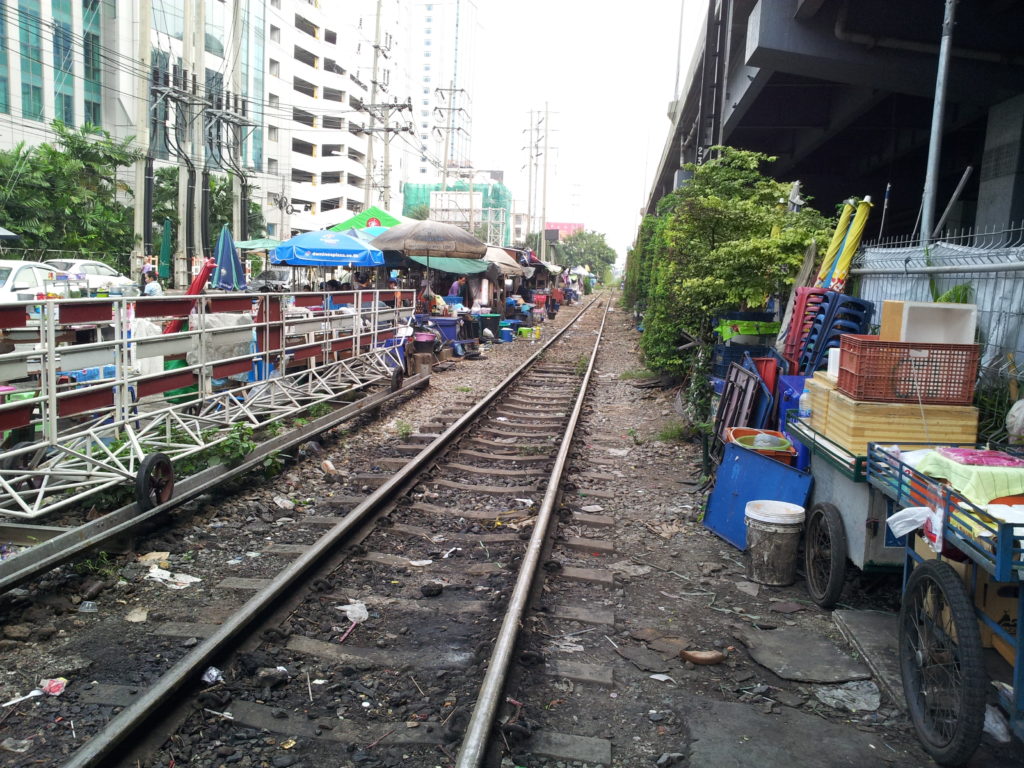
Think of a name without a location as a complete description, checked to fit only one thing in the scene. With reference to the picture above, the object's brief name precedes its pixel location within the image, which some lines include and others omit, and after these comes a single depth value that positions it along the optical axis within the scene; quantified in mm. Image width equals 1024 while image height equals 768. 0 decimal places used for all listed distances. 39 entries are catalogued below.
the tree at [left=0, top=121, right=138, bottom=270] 26391
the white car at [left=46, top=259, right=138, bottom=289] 19094
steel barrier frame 5727
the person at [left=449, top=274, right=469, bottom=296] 23891
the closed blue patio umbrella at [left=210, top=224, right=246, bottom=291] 18906
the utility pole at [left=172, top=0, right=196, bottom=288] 23016
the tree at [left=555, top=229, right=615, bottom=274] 106275
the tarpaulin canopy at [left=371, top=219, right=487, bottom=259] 16500
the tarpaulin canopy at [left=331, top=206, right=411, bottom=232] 22228
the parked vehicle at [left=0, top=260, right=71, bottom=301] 16434
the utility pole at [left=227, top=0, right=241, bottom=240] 29375
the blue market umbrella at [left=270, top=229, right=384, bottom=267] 15633
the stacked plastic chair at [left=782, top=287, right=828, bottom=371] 7953
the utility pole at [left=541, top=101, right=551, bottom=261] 60844
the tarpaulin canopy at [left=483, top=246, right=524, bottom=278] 26328
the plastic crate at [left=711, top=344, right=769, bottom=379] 9461
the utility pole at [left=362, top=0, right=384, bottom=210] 31000
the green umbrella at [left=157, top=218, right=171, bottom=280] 25484
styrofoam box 5336
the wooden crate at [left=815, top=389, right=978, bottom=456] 4852
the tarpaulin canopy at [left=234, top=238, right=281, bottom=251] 25781
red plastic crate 4852
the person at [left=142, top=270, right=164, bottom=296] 17412
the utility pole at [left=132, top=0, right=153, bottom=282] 20438
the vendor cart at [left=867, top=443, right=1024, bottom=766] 3160
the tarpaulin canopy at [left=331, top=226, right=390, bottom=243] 18909
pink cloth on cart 4064
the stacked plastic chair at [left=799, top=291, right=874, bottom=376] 7352
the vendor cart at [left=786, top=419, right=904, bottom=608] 4688
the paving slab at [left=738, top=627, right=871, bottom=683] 4352
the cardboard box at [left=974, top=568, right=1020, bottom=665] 3438
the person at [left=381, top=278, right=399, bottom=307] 14663
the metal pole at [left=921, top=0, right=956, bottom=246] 7551
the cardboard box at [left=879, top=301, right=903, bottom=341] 5344
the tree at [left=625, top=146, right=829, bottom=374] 9797
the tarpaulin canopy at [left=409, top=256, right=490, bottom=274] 21973
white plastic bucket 5602
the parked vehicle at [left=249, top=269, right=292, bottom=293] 23670
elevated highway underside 12398
